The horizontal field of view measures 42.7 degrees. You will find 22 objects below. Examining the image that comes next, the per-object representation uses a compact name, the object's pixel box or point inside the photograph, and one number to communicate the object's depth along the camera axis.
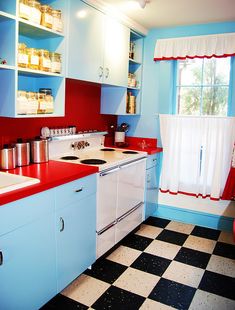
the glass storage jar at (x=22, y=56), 2.01
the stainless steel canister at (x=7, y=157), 2.08
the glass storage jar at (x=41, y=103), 2.24
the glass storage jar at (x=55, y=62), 2.27
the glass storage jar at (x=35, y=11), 2.04
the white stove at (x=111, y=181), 2.50
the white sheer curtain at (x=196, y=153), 3.28
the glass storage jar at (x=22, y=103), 2.04
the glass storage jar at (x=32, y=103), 2.14
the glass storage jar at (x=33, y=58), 2.10
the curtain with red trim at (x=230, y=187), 3.22
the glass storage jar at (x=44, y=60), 2.19
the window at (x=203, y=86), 3.34
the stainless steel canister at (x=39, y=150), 2.34
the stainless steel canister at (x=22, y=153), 2.20
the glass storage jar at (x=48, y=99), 2.32
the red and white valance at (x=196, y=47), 3.12
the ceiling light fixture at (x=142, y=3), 2.51
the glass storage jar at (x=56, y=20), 2.22
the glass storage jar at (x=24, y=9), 1.96
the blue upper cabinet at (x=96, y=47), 2.40
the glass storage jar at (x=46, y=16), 2.15
